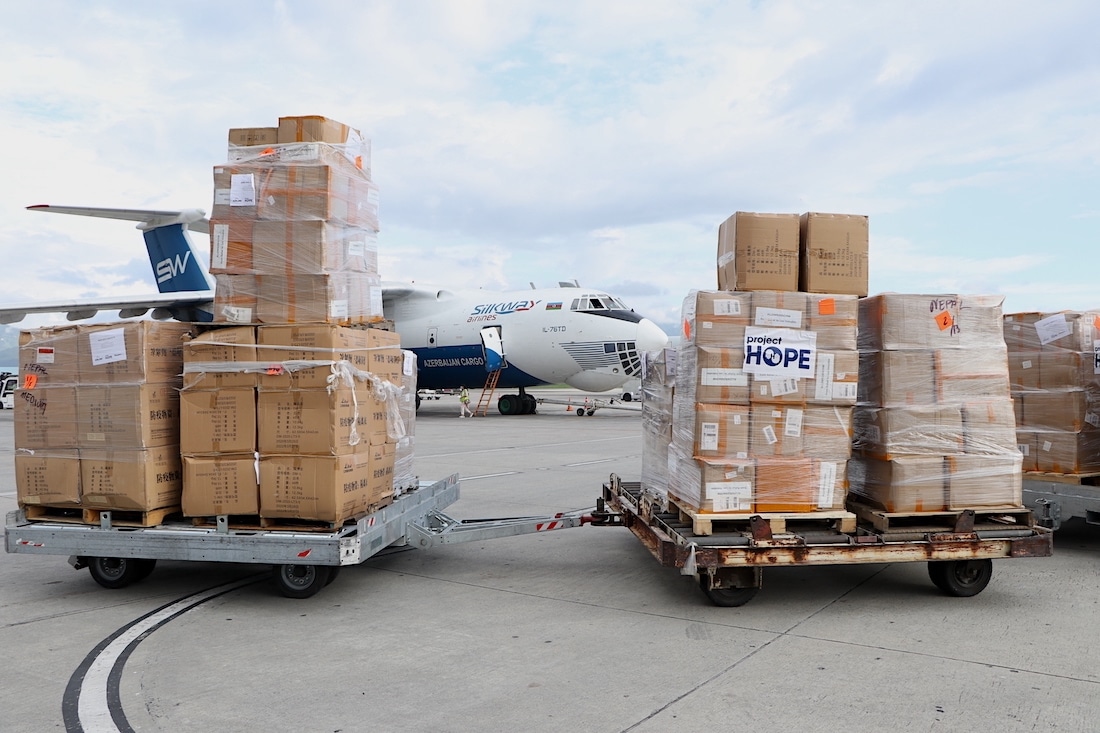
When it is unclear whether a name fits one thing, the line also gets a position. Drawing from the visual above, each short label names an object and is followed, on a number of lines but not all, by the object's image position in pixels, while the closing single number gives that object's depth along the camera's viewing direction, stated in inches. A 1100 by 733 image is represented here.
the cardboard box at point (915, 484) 212.5
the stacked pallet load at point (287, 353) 211.5
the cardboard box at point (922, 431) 213.6
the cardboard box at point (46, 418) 222.5
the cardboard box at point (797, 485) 207.9
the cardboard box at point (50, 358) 223.6
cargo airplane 868.6
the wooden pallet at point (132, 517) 216.5
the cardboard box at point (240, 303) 222.8
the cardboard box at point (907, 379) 214.2
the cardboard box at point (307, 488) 207.8
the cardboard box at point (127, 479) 214.5
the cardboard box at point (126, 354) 217.2
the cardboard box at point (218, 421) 214.5
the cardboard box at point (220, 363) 215.8
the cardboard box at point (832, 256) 215.6
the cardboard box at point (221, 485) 213.6
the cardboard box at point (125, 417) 215.3
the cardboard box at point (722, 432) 207.6
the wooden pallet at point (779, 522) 204.7
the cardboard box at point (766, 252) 214.2
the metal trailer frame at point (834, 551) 199.5
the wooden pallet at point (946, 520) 211.2
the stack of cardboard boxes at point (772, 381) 207.9
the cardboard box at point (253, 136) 230.7
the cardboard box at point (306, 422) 209.8
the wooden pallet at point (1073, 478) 265.4
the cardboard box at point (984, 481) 214.2
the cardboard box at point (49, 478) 221.3
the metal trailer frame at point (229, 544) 206.5
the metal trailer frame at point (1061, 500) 255.4
